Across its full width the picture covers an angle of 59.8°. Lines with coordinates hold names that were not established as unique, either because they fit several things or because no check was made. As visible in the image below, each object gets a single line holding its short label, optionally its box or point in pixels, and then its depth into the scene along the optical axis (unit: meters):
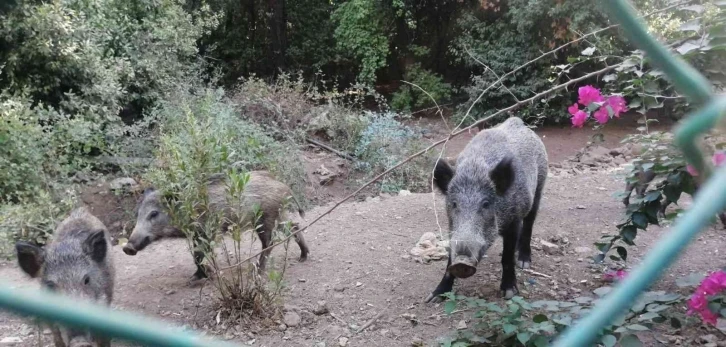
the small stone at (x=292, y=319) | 4.31
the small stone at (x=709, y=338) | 3.54
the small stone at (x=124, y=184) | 8.71
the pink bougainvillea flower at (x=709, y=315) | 2.59
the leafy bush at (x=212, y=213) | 4.24
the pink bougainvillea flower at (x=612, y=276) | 3.16
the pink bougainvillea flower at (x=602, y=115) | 3.41
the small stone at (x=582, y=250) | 5.48
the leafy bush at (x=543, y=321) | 2.78
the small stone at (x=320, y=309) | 4.48
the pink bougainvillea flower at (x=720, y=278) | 2.47
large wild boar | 4.16
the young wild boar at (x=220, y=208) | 5.11
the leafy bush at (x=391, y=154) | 9.58
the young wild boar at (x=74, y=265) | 4.04
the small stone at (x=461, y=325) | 4.07
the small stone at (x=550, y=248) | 5.60
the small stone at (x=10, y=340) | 4.28
